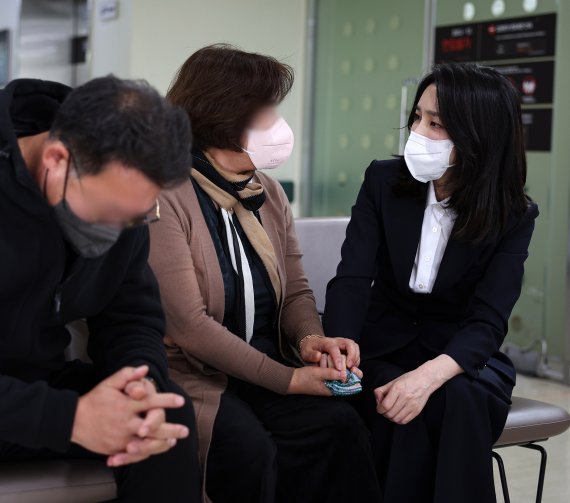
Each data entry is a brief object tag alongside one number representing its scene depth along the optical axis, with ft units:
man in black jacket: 4.90
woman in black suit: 7.14
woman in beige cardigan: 6.65
